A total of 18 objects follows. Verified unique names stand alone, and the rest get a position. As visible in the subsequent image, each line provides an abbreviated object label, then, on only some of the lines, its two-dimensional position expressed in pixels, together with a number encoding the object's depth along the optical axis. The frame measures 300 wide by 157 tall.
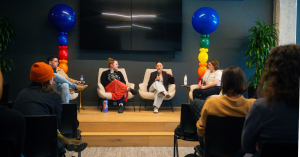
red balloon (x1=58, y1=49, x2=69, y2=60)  4.76
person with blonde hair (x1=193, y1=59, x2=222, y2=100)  4.34
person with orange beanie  1.74
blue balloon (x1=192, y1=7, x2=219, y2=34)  4.44
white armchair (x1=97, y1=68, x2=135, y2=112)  4.48
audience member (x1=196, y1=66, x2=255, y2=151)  1.58
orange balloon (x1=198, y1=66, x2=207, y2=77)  4.73
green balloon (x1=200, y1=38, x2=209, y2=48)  4.64
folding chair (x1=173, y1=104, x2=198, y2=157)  2.21
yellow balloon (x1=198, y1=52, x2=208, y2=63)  4.67
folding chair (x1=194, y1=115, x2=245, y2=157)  1.56
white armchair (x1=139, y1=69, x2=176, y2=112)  4.60
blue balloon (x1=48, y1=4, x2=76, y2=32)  4.57
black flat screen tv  5.17
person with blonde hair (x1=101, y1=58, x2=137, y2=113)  4.53
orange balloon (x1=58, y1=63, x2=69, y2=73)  4.70
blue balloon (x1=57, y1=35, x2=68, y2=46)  4.75
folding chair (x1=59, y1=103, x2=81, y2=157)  2.18
